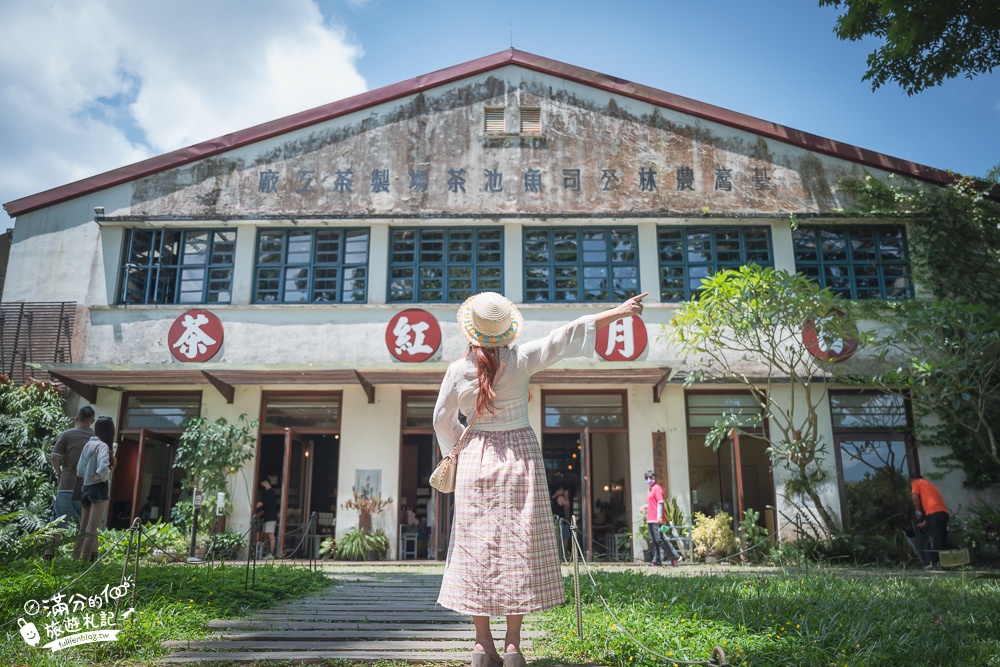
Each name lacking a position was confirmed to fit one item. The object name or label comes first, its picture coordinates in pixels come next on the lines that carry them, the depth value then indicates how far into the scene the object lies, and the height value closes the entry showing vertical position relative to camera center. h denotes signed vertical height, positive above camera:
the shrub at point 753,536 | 13.02 -0.58
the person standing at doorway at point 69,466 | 8.64 +0.38
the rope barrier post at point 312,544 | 10.09 -0.63
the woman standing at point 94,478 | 8.35 +0.24
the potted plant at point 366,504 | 13.66 -0.05
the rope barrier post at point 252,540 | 12.08 -0.61
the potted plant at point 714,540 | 13.17 -0.65
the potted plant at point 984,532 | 11.91 -0.48
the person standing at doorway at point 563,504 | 15.67 -0.06
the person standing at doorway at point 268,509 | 13.95 -0.15
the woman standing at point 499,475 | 4.00 +0.13
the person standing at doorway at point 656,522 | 12.69 -0.34
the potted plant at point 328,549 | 13.45 -0.80
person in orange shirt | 11.41 -0.23
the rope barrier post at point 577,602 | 5.09 -0.66
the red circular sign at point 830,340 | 11.82 +2.57
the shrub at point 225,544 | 12.67 -0.67
